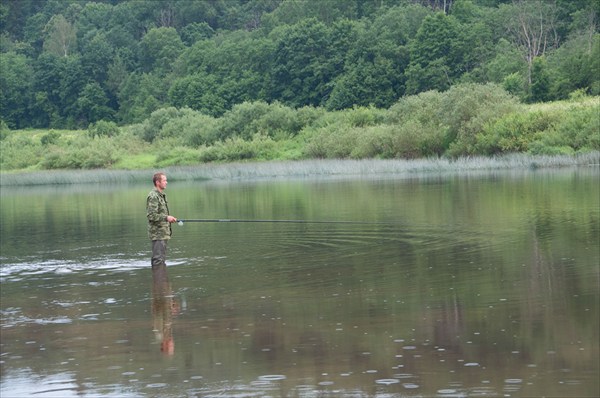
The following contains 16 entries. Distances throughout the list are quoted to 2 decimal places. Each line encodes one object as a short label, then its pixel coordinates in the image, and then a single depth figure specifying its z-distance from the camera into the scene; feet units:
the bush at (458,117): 188.55
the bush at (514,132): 180.75
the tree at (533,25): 320.50
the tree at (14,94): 409.28
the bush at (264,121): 258.98
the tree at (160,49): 428.15
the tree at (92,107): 400.06
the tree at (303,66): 335.47
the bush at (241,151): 242.17
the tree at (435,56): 300.81
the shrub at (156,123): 288.71
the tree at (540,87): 235.61
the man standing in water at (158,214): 60.90
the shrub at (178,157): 243.32
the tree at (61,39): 464.65
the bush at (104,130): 301.49
